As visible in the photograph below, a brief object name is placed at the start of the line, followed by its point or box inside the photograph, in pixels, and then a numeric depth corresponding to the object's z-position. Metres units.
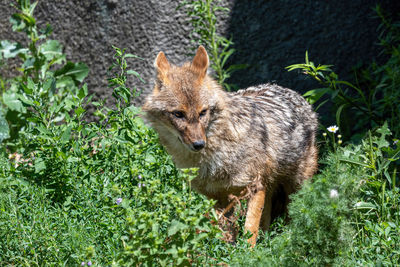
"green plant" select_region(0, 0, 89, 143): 13.67
